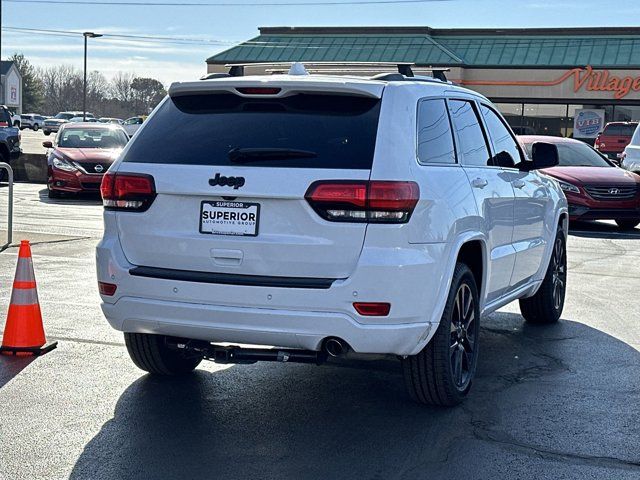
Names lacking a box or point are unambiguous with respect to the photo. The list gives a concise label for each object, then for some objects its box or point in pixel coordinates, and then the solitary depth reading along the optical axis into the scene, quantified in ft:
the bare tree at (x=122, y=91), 480.23
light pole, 237.06
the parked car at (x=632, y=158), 67.97
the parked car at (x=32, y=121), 312.50
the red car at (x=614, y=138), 120.47
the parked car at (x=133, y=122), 211.33
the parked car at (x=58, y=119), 266.51
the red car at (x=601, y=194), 55.67
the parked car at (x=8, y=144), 83.25
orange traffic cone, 22.59
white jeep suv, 16.81
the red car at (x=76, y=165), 67.26
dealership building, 160.35
